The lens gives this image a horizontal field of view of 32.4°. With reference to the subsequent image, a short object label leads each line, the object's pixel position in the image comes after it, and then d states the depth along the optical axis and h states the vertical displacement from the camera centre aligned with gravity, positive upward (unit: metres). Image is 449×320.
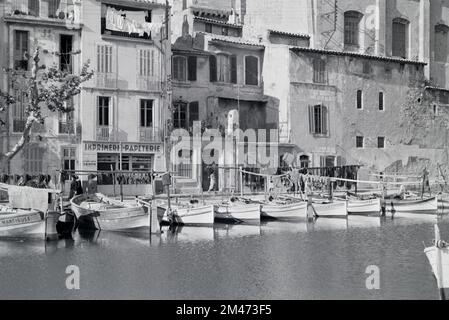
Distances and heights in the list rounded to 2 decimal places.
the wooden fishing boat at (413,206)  44.75 -2.51
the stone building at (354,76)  52.22 +6.16
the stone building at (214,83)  49.00 +5.33
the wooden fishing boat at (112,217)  33.78 -2.32
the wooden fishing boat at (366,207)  43.38 -2.48
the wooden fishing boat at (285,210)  40.09 -2.45
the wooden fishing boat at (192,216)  36.66 -2.48
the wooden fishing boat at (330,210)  41.69 -2.54
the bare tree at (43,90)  35.75 +3.70
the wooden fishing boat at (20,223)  29.86 -2.26
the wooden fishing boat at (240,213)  38.72 -2.48
